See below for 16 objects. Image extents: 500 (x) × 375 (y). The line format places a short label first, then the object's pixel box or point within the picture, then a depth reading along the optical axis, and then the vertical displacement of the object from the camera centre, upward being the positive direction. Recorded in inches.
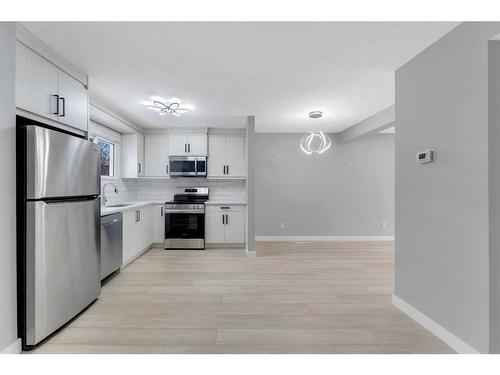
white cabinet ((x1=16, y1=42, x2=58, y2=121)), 77.9 +31.9
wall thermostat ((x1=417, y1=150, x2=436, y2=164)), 87.5 +9.8
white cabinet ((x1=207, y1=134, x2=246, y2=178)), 218.4 +24.4
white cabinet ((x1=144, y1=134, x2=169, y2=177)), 218.5 +25.3
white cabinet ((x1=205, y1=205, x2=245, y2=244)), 206.5 -28.4
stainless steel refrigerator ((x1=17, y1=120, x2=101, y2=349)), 77.1 -13.0
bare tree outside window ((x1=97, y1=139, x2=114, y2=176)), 187.2 +21.0
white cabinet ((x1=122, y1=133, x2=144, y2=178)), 205.9 +24.0
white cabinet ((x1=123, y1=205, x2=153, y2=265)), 160.2 -28.9
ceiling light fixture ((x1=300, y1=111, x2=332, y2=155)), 240.4 +39.2
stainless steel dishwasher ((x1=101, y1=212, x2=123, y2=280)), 128.4 -28.2
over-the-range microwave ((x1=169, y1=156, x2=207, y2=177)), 213.8 +16.1
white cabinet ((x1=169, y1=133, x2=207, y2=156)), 214.7 +33.1
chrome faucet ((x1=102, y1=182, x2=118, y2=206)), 179.3 -4.2
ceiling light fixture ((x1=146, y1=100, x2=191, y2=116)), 147.8 +44.3
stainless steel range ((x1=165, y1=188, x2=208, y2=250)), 203.0 -29.3
